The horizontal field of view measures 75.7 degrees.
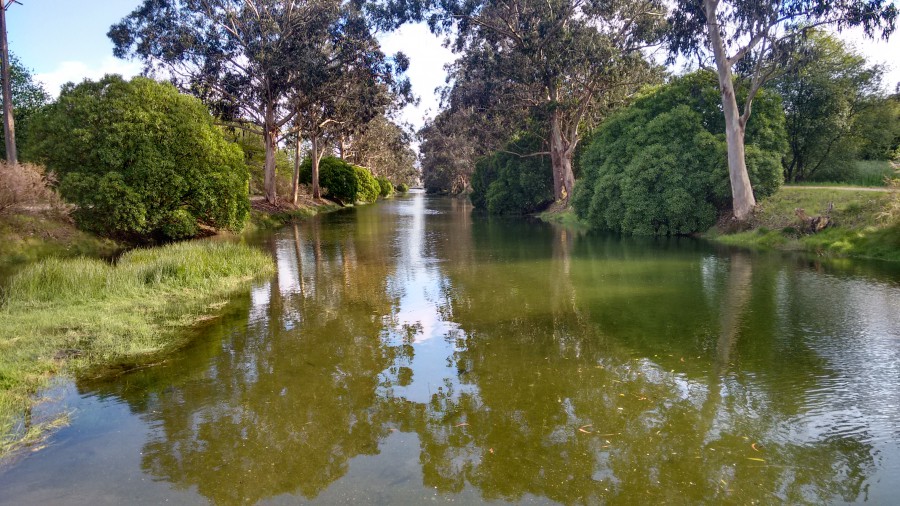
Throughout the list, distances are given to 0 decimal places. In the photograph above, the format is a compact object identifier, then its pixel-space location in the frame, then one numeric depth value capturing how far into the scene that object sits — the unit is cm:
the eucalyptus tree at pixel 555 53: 3008
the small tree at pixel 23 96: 3603
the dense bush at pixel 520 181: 4297
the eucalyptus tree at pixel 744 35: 2059
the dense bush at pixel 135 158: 2059
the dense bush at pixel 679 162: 2455
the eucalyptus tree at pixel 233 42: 3247
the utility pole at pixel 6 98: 2447
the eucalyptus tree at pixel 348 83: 3400
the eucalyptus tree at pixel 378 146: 6909
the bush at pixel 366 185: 6406
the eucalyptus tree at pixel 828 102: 2864
